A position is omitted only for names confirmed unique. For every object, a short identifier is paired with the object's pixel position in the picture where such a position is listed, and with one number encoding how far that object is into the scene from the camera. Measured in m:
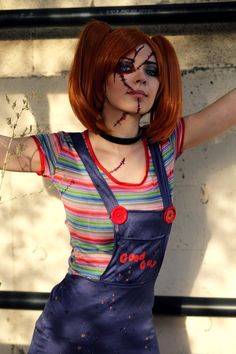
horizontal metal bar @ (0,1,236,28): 2.61
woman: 2.13
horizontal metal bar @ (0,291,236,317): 2.80
